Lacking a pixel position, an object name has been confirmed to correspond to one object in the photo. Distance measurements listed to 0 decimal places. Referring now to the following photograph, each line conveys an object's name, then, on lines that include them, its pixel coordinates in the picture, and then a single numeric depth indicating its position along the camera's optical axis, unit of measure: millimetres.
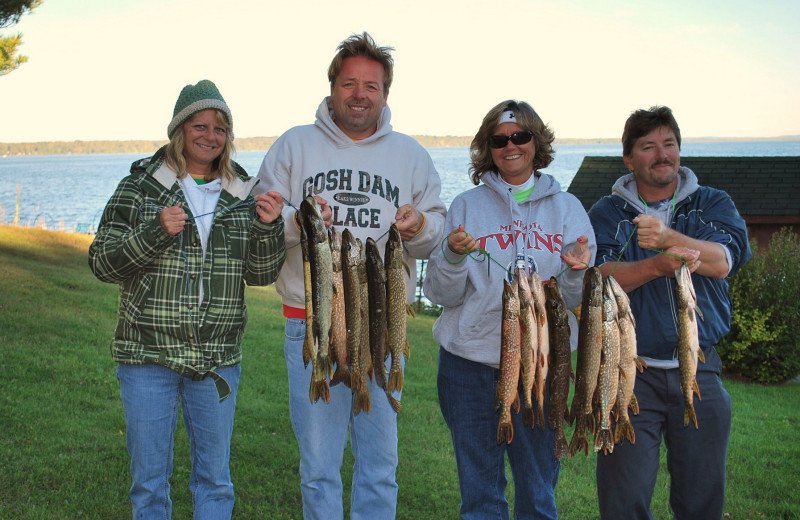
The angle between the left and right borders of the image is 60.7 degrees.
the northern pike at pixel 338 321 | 3795
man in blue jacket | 4090
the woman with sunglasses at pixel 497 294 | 4082
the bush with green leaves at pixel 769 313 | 12578
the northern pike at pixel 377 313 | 3840
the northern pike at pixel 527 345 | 3773
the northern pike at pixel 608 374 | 3834
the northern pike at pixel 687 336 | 3773
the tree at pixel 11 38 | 13180
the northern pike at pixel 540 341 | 3789
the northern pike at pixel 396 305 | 3783
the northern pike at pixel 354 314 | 3797
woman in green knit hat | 3955
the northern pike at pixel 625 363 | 3816
